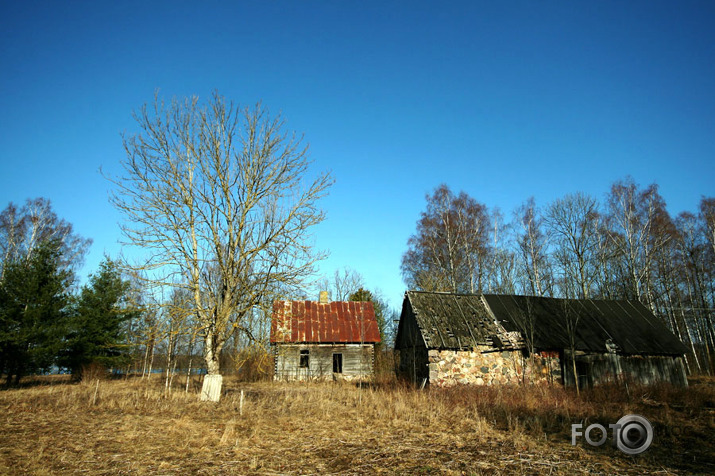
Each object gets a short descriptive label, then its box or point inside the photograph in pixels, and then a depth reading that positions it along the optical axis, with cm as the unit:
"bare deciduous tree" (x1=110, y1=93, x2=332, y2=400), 1191
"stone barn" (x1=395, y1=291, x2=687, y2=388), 1541
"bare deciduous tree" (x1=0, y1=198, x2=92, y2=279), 2202
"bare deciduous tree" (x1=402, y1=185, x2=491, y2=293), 2412
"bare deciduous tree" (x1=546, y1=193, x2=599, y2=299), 2283
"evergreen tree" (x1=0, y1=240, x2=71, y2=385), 1691
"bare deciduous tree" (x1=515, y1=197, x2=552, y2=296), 2362
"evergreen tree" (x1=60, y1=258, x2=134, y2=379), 2039
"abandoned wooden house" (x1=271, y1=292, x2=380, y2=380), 2295
